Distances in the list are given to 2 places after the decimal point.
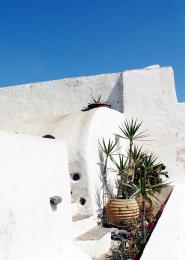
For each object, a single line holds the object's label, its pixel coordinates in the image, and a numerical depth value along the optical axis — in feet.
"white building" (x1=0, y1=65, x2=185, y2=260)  15.43
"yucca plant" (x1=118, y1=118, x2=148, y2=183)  36.83
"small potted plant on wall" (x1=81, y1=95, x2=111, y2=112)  35.73
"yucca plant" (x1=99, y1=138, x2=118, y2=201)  30.32
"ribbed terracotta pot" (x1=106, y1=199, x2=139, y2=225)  26.91
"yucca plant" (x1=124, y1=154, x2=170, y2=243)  23.85
